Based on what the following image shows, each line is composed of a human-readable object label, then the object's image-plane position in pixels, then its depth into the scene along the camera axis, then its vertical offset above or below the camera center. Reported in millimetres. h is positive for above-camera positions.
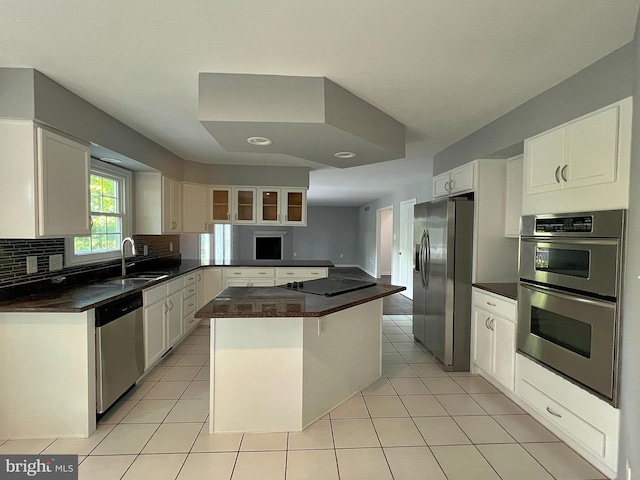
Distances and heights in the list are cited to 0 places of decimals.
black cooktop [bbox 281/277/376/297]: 2621 -458
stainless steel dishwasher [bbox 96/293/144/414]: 2227 -876
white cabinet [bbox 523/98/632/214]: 1727 +432
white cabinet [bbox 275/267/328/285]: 4582 -575
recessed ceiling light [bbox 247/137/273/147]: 2365 +674
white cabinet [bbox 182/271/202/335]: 3834 -836
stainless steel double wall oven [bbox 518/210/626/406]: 1724 -351
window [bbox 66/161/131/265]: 2964 +131
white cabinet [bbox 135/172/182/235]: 3797 +321
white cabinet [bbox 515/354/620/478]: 1763 -1077
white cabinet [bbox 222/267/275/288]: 4535 -608
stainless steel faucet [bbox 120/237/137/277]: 3230 -384
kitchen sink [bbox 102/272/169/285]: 2923 -458
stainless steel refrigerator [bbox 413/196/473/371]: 3150 -438
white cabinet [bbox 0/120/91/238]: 2006 +310
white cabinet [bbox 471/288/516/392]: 2568 -860
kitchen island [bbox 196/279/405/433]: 2182 -911
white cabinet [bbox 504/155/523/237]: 2963 +369
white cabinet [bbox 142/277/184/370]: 2895 -853
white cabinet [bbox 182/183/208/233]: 4529 +331
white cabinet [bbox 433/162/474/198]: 3215 +573
